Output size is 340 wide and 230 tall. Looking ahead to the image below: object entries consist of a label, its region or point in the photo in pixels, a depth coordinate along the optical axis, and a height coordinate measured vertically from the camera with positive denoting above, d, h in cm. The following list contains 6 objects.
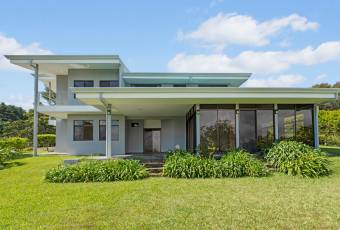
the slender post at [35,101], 2016 +234
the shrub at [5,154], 1541 -116
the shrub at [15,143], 2435 -81
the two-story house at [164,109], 1241 +139
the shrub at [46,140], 3063 -72
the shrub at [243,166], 1076 -128
